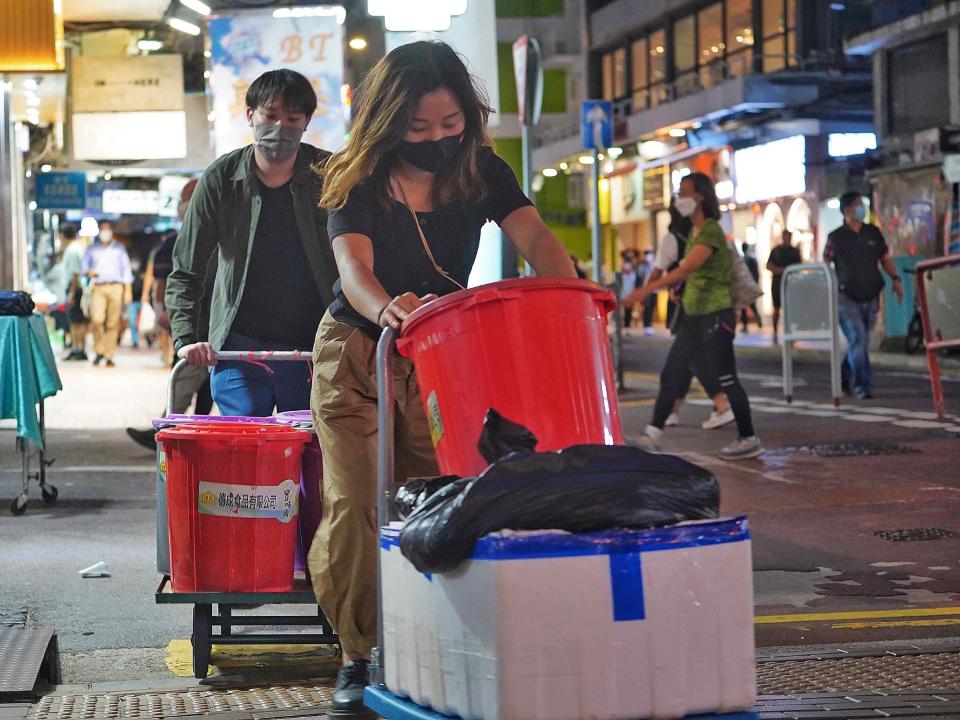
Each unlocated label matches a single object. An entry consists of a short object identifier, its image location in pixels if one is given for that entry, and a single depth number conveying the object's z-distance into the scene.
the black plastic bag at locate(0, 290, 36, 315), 14.91
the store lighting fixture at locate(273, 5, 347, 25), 18.82
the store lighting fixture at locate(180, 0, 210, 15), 19.16
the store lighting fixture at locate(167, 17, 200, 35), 33.36
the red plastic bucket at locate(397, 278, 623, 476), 6.15
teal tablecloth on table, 14.97
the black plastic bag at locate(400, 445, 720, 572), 5.32
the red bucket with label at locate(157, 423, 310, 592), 8.50
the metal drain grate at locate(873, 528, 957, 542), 13.34
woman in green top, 19.14
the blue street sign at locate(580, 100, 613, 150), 31.07
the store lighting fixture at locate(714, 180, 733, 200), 72.67
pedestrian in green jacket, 9.73
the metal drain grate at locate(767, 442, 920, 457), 19.22
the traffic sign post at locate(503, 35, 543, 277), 24.30
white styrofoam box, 5.19
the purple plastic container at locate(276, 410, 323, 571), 8.73
